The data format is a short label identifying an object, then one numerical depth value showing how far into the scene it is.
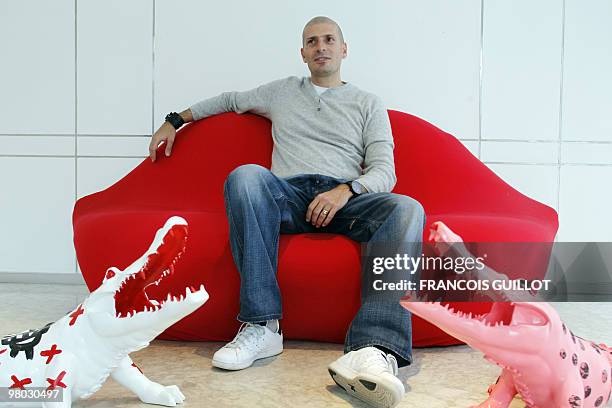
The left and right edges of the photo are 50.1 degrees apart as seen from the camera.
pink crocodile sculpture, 1.20
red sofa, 1.95
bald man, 1.66
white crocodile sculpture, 1.32
